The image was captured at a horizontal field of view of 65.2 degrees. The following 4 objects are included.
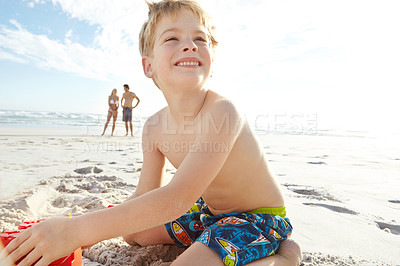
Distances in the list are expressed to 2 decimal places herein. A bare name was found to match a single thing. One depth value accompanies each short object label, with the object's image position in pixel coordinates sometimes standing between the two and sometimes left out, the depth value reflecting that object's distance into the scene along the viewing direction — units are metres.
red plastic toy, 0.45
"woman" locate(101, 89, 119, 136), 8.22
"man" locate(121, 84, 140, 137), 8.07
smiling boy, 0.44
